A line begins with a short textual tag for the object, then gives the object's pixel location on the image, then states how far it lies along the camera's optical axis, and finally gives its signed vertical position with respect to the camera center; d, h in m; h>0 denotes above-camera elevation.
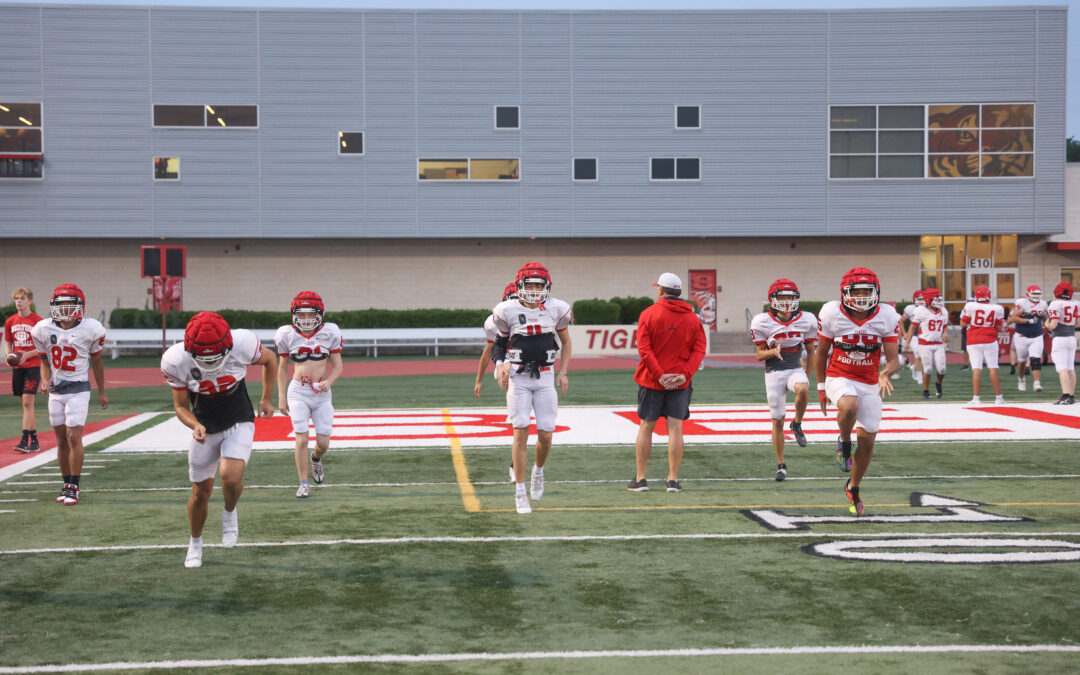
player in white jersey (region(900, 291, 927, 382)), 22.00 -0.80
